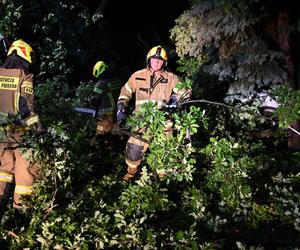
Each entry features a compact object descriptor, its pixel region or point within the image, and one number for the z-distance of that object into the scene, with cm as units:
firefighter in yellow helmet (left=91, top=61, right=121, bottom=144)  779
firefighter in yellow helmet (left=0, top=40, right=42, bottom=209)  492
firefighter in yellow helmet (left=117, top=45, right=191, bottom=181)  611
